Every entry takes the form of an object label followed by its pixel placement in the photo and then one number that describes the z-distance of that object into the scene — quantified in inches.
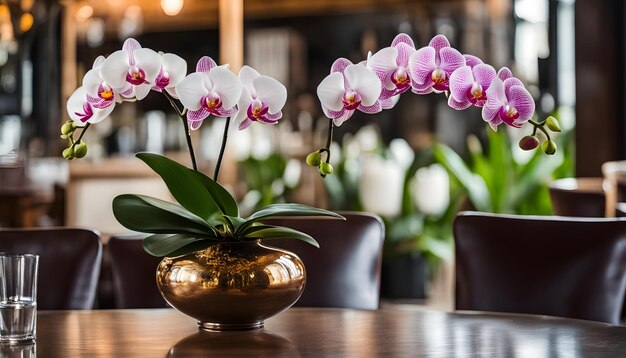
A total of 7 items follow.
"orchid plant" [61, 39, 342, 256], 72.5
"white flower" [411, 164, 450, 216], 233.2
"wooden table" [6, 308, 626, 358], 70.3
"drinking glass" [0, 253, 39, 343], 71.0
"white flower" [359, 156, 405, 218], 234.7
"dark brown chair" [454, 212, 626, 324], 91.8
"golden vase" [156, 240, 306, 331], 73.7
